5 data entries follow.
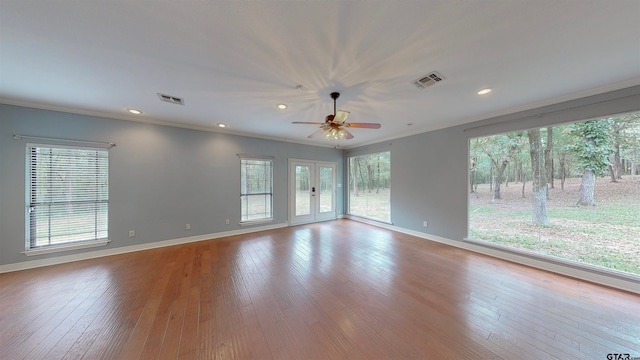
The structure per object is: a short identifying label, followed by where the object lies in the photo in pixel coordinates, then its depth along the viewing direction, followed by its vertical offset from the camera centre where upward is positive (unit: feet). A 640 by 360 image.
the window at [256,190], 16.95 -0.72
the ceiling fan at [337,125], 8.59 +2.57
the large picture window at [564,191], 8.57 -0.54
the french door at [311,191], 19.53 -1.00
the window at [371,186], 18.88 -0.48
